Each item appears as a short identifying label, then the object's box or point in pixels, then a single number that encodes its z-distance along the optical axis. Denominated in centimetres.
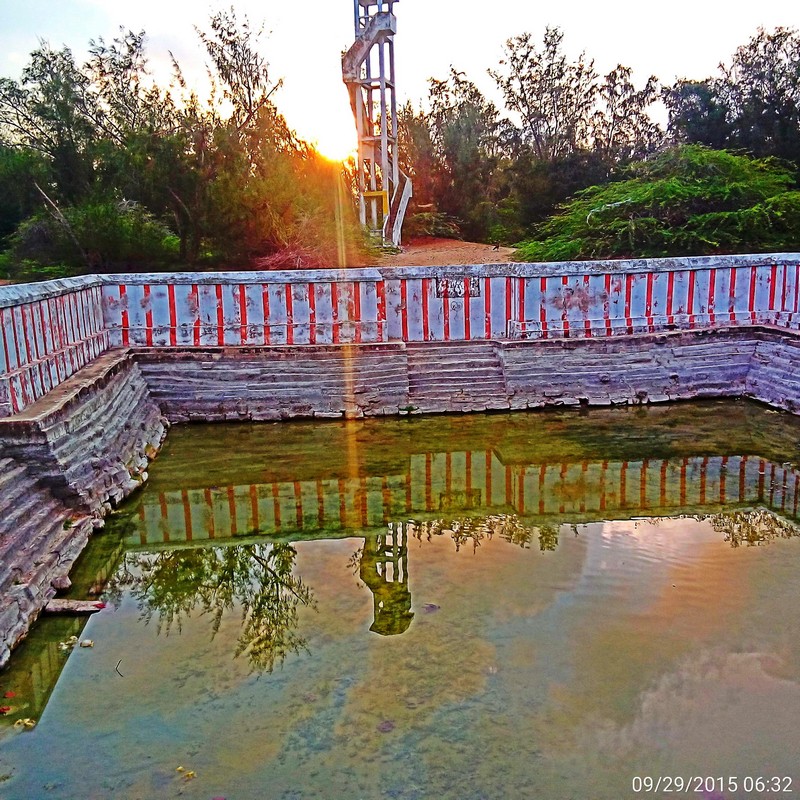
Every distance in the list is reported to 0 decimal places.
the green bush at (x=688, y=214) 1542
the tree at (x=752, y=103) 1934
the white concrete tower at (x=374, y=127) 1562
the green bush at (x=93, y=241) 1471
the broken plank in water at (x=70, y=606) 589
